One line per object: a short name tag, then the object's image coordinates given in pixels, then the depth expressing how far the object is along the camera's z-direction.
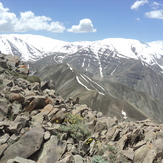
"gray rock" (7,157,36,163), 9.44
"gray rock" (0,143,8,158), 10.56
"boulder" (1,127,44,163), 10.51
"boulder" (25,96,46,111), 17.95
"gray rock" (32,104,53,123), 15.94
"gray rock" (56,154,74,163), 9.75
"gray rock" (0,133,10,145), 11.17
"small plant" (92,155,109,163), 10.52
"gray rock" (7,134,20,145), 11.26
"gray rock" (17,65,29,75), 44.22
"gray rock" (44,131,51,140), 11.74
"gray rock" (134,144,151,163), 12.08
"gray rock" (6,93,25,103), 17.65
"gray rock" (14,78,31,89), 25.47
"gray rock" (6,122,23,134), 12.08
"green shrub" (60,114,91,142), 13.16
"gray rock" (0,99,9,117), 15.27
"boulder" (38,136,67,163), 10.60
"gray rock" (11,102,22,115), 16.20
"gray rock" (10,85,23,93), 19.59
